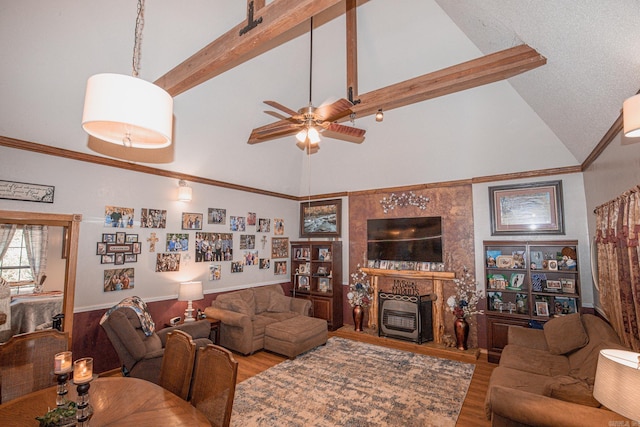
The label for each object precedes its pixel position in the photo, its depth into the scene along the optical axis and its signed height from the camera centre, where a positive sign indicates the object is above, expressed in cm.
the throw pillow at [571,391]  204 -107
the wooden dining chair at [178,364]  213 -93
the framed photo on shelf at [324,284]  661 -100
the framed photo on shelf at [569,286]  438 -69
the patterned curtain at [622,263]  243 -22
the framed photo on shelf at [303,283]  691 -101
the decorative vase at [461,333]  499 -157
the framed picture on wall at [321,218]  690 +52
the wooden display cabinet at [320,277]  640 -84
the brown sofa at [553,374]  198 -118
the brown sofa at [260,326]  470 -143
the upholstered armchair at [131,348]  331 -122
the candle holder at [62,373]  164 -73
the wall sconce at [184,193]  497 +78
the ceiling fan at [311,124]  322 +141
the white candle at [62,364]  164 -69
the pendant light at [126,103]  147 +69
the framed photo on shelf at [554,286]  448 -70
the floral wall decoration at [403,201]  593 +78
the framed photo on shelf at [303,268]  695 -67
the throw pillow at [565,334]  337 -112
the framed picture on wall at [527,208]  464 +50
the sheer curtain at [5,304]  470 -101
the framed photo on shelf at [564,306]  438 -99
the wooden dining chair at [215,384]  178 -92
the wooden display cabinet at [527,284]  442 -70
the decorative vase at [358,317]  604 -157
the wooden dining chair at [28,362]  211 -90
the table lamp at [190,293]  469 -85
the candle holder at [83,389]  155 -78
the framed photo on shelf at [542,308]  450 -105
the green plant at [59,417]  142 -86
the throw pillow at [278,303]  577 -123
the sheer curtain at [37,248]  683 -20
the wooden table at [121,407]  164 -100
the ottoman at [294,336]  462 -155
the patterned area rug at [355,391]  310 -186
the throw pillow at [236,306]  508 -113
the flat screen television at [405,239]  570 +1
